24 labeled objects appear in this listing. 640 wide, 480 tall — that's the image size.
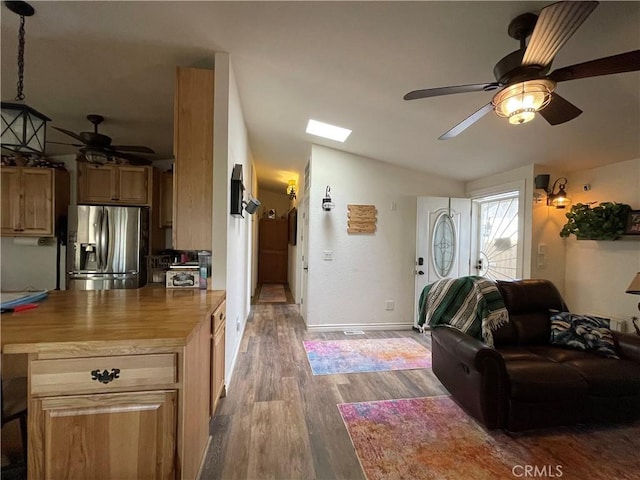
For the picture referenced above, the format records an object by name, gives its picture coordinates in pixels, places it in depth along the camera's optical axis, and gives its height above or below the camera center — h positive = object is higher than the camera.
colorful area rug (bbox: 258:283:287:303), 6.15 -1.39
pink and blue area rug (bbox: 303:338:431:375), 2.99 -1.37
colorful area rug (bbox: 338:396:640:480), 1.64 -1.33
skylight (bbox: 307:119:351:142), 3.45 +1.36
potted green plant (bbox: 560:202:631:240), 2.84 +0.22
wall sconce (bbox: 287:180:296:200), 6.39 +1.09
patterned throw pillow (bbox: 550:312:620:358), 2.18 -0.74
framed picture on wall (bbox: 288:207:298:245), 6.48 +0.27
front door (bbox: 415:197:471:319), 4.29 +0.00
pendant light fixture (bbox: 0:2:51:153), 1.65 +0.64
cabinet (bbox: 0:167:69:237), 3.70 +0.38
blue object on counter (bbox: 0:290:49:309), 1.52 -0.39
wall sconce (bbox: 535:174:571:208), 3.31 +0.60
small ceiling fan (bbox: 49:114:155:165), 2.95 +0.91
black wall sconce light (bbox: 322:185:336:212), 4.05 +0.50
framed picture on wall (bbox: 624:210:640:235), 2.75 +0.19
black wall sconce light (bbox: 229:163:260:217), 2.56 +0.41
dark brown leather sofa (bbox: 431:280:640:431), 1.88 -0.97
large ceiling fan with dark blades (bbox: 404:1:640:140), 1.11 +0.83
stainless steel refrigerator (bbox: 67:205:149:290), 3.61 -0.19
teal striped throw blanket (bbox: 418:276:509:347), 2.35 -0.59
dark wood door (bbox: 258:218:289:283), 8.20 -0.33
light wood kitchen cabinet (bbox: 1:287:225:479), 1.15 -0.69
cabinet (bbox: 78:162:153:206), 3.96 +0.68
